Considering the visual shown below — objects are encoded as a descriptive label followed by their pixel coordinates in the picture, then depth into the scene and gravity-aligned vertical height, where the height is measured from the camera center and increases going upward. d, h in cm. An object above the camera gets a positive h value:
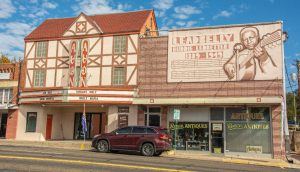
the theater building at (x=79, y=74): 2055 +344
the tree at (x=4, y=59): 4124 +852
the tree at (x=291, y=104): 6978 +517
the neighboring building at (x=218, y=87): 1820 +229
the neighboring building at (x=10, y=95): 2280 +174
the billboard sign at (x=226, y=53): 1864 +473
